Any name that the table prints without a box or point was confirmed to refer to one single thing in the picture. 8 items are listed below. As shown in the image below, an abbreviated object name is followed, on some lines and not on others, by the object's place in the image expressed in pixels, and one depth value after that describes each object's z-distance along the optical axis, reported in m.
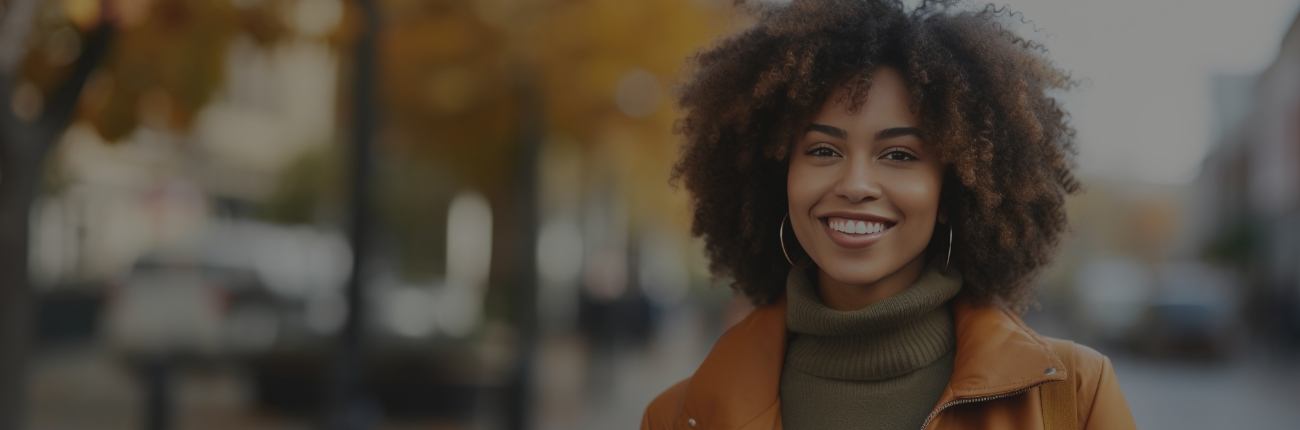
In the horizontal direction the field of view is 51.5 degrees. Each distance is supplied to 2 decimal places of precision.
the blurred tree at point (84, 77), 5.20
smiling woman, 2.36
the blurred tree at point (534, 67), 10.52
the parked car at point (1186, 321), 24.47
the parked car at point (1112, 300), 26.56
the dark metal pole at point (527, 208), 10.95
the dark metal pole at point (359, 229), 7.35
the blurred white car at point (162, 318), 7.40
